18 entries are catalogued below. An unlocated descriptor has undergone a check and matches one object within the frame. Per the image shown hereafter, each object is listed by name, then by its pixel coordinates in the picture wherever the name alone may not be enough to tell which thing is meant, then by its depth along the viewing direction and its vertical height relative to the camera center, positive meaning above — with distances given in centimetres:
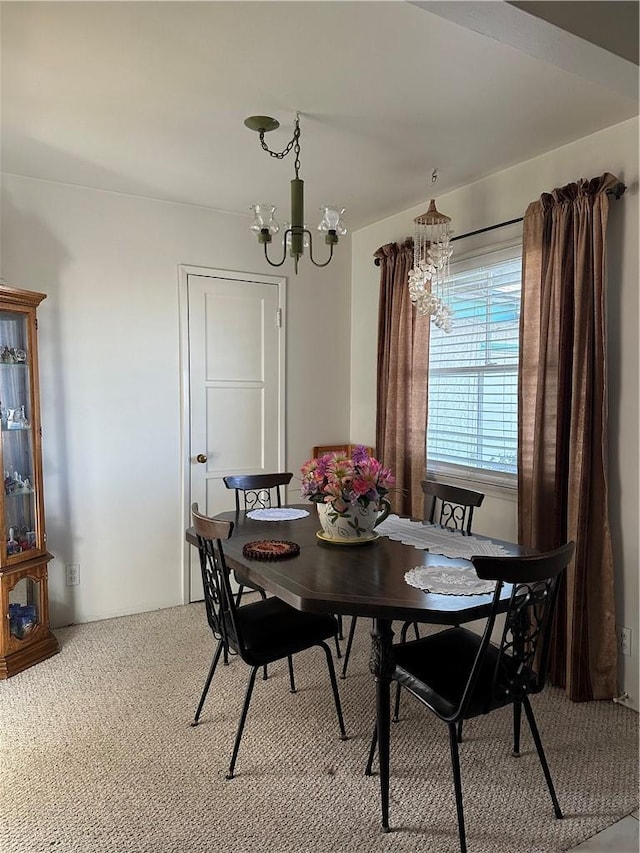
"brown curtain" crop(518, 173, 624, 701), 265 -13
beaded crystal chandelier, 326 +73
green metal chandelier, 245 +73
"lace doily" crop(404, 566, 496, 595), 195 -65
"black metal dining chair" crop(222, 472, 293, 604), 328 -52
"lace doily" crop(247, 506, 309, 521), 299 -64
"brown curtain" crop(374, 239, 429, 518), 369 +9
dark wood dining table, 183 -66
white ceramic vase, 246 -54
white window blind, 322 +10
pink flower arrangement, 240 -36
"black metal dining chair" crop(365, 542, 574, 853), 174 -95
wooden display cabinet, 299 -57
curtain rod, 260 +89
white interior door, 389 +6
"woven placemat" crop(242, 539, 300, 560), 232 -64
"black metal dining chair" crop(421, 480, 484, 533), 284 -54
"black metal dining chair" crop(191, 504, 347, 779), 220 -95
